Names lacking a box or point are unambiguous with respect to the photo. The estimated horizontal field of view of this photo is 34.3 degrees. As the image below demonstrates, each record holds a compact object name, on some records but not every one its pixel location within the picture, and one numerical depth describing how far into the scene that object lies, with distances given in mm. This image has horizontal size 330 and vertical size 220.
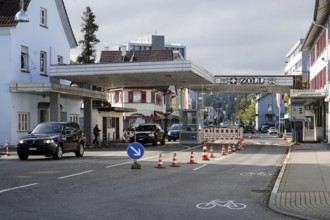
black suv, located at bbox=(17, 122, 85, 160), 23047
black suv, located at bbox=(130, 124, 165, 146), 41188
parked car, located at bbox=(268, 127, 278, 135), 91756
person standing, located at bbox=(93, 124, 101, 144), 41094
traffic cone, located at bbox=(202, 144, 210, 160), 23964
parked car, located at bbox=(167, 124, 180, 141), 52375
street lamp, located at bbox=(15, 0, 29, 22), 23328
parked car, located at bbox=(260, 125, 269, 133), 111625
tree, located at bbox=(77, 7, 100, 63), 59062
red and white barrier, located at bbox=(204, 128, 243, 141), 44734
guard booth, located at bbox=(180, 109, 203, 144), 43031
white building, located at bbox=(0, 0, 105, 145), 34969
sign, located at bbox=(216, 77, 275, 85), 45906
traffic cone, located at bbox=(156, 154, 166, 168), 19353
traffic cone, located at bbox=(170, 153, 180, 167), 20141
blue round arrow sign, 18156
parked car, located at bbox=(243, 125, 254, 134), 100631
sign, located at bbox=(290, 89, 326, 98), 41188
